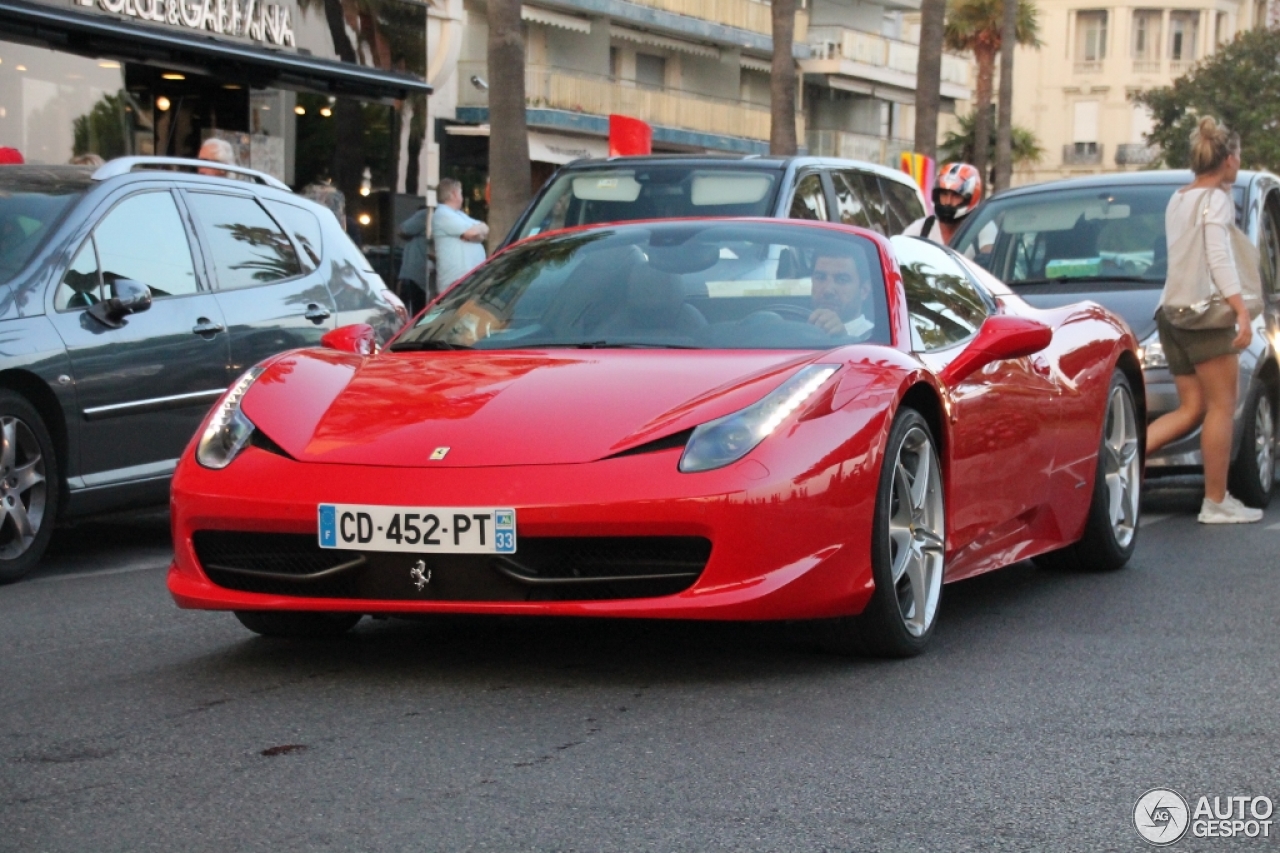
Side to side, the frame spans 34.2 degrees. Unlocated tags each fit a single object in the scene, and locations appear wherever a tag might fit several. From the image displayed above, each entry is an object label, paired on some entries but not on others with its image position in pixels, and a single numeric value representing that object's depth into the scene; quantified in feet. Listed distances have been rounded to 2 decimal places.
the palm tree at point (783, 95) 111.24
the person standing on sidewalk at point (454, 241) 53.78
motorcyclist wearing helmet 40.93
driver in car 19.93
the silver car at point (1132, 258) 34.19
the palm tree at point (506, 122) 56.95
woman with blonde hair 31.86
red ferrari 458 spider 16.62
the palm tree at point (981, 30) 197.98
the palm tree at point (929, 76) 100.94
